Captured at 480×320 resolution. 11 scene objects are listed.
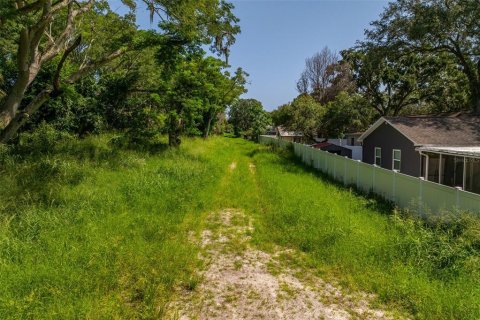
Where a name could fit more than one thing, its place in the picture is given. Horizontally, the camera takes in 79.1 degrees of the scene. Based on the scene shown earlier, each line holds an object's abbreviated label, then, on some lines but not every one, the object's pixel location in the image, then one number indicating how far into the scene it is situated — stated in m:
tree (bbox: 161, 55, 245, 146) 16.77
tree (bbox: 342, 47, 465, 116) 23.80
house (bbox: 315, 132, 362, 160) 24.45
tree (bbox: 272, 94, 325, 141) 29.08
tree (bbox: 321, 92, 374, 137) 26.53
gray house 11.22
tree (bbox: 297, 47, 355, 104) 42.03
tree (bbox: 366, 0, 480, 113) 16.12
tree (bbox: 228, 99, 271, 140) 54.38
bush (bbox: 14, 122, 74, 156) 11.12
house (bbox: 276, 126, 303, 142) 53.05
